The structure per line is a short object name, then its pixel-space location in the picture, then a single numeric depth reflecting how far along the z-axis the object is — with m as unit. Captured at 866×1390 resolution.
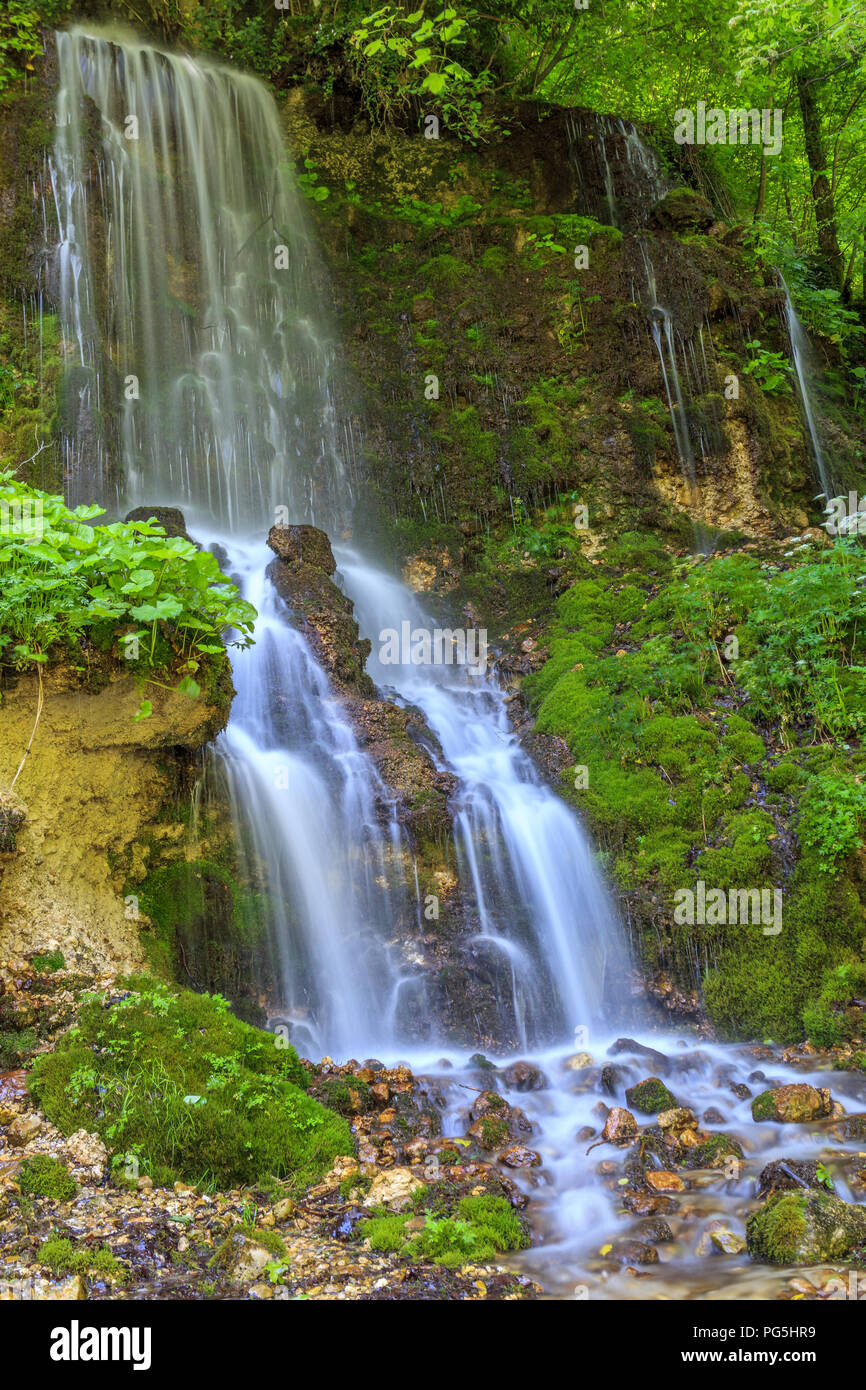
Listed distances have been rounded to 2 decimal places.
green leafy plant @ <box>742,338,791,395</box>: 11.37
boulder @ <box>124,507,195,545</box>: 8.15
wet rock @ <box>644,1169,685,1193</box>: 4.01
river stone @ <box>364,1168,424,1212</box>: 3.57
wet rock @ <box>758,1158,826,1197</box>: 3.73
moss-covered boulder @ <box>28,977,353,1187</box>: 3.58
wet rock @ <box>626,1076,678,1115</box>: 4.78
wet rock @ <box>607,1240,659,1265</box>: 3.45
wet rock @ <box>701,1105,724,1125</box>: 4.73
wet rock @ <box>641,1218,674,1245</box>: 3.59
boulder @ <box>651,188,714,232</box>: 12.37
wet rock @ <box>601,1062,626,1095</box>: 5.05
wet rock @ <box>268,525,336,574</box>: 8.91
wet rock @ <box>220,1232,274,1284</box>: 2.91
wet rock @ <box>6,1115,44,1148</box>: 3.47
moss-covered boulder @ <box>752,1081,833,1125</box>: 4.64
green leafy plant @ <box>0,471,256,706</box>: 4.32
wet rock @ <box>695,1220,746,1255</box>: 3.47
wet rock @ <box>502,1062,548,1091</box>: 5.15
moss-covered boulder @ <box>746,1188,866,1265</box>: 3.25
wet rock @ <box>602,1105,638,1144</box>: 4.49
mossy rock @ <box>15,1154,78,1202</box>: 3.21
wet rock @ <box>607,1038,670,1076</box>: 5.38
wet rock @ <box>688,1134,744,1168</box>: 4.25
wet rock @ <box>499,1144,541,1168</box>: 4.22
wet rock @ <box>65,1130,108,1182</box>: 3.39
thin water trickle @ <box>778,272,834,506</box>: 11.60
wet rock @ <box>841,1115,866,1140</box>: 4.41
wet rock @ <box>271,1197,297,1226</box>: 3.35
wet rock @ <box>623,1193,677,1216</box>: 3.81
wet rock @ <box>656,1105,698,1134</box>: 4.54
